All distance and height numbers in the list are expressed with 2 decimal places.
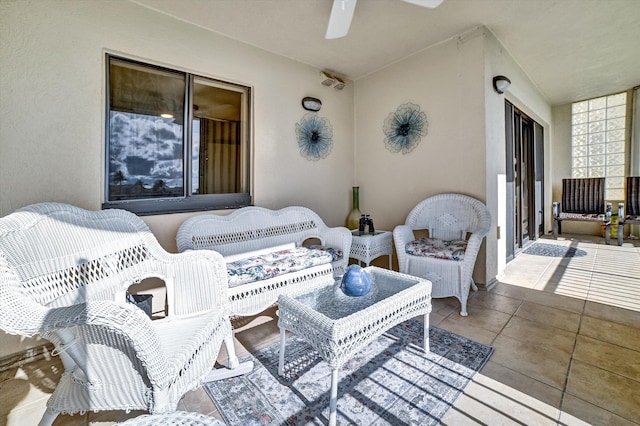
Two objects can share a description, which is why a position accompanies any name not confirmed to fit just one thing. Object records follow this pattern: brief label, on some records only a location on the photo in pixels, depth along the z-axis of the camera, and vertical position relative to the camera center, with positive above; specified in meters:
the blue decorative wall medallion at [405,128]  3.43 +1.07
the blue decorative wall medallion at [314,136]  3.53 +0.98
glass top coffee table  1.31 -0.55
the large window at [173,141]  2.35 +0.67
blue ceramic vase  1.76 -0.45
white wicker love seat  2.06 -0.35
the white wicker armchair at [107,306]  0.99 -0.38
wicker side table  3.08 -0.37
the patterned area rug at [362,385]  1.37 -0.96
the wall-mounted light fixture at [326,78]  3.68 +1.75
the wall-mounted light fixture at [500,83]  3.00 +1.39
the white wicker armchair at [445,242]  2.47 -0.30
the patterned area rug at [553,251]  4.29 -0.60
